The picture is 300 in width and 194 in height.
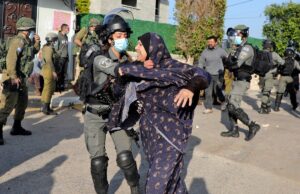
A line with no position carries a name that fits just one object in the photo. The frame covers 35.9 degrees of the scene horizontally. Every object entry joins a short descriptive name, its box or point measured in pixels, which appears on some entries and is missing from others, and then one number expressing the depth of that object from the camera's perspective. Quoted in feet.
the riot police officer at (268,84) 35.40
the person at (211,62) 34.01
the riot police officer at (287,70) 36.11
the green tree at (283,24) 74.28
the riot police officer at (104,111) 13.43
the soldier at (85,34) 32.57
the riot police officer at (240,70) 24.23
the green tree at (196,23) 62.64
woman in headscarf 10.71
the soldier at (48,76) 28.40
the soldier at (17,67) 20.16
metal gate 39.99
